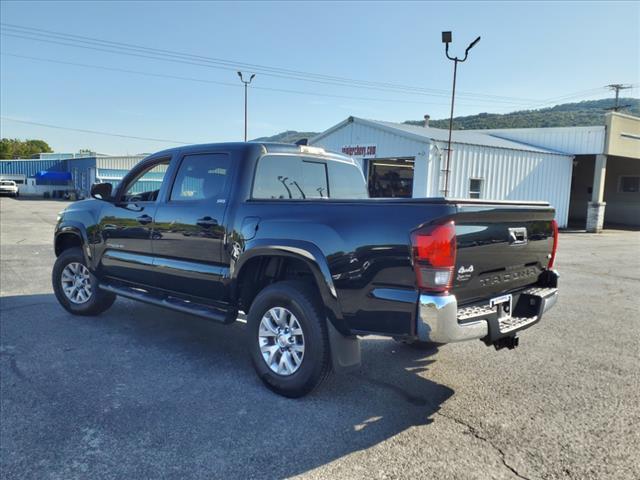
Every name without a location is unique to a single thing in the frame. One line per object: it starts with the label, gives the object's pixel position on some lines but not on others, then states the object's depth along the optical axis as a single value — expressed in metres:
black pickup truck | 3.20
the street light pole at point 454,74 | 18.05
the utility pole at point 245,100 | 33.47
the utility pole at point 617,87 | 54.80
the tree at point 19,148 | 88.74
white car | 45.91
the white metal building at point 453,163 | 19.73
